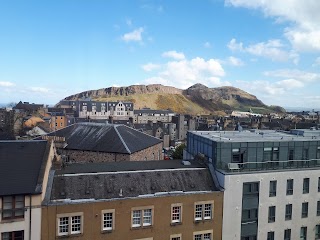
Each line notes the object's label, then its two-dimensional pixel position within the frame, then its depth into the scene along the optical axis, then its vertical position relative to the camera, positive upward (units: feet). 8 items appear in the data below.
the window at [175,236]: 78.27 -31.69
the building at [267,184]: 83.97 -19.64
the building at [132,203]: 70.08 -22.20
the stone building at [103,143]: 124.77 -13.41
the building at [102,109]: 469.98 +5.43
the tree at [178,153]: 171.22 -22.65
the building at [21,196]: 65.16 -18.42
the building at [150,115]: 484.74 -2.71
